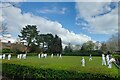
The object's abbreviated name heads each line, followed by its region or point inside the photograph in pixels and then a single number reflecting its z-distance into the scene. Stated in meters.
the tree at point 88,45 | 30.96
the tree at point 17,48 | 22.90
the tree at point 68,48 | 30.44
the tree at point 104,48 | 27.98
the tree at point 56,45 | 27.71
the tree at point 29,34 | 26.35
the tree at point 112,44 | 25.19
